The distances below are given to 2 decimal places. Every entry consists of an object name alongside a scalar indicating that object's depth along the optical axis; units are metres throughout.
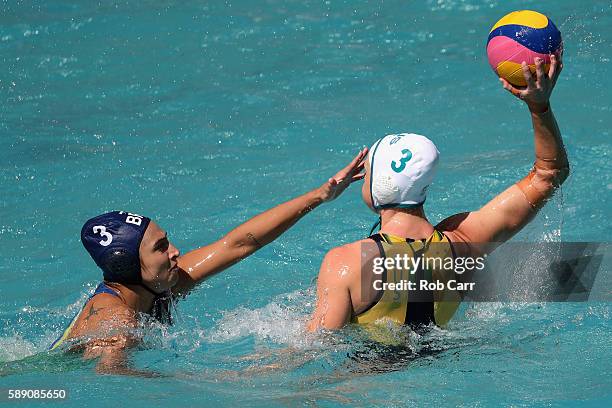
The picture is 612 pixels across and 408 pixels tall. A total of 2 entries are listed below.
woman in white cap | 9.02
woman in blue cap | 10.33
